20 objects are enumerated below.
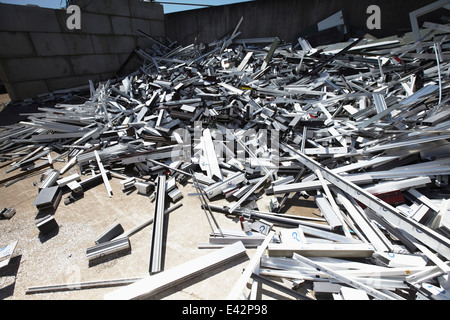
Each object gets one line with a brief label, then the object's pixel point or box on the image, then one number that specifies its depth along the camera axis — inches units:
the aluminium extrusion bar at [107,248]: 109.1
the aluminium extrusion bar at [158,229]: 104.4
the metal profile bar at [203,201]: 132.0
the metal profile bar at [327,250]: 100.5
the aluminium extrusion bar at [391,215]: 93.7
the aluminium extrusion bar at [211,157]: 172.4
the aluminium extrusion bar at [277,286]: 89.8
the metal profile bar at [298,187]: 147.9
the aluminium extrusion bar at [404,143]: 127.8
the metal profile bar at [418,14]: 247.4
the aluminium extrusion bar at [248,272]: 82.7
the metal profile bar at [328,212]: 120.2
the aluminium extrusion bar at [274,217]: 124.3
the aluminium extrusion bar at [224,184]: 155.2
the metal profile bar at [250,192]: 142.0
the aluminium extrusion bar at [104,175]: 162.6
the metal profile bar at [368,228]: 104.3
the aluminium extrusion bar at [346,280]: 80.4
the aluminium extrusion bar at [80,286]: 95.6
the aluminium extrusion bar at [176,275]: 89.7
